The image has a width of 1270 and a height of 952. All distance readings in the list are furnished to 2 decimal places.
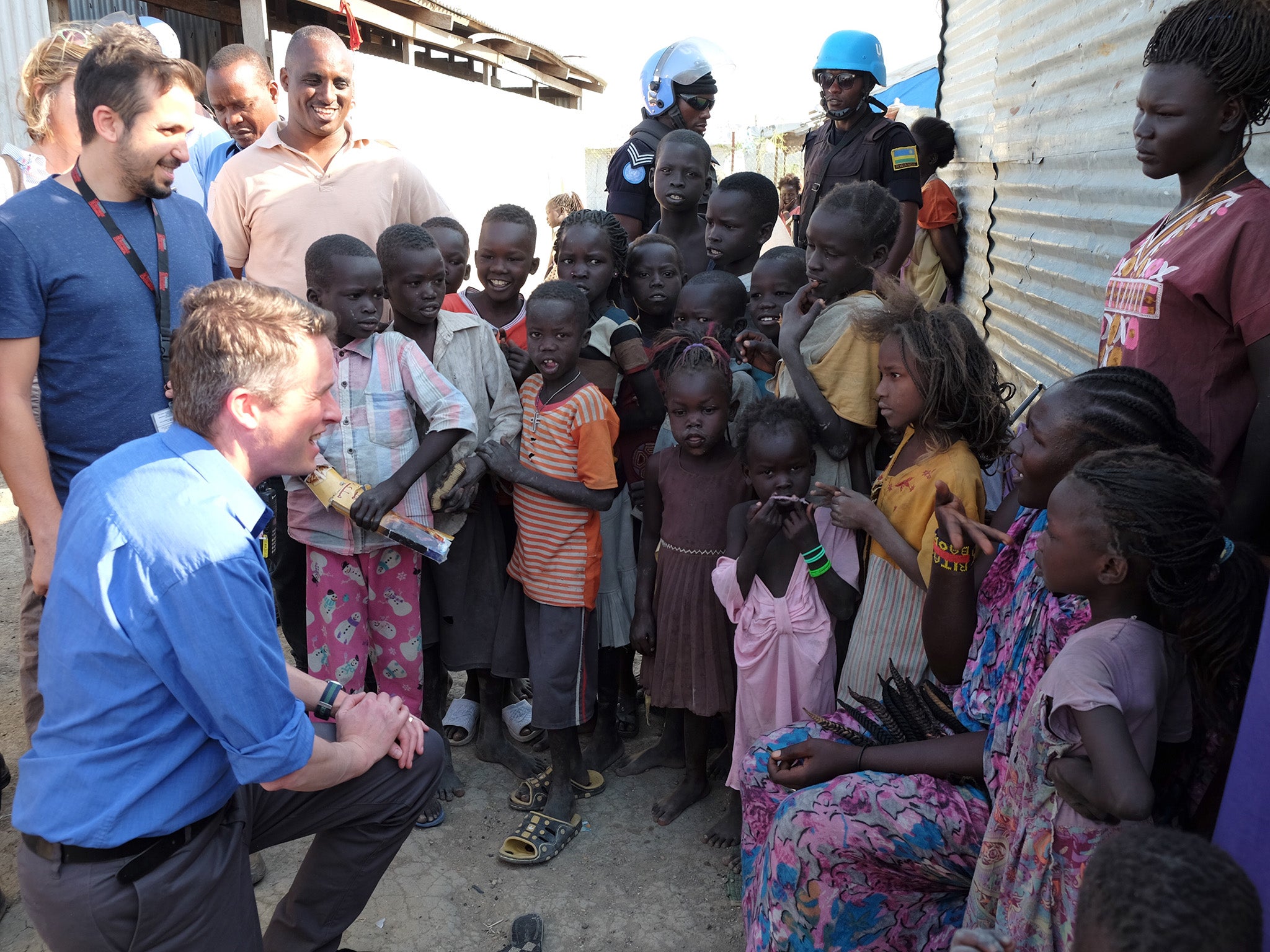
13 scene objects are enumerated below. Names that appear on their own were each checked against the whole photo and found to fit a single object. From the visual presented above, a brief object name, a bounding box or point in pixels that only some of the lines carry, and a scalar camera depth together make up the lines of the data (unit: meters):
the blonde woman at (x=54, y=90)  3.04
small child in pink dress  2.62
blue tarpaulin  11.25
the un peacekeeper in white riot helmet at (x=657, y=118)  4.50
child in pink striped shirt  2.89
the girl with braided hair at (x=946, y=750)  1.86
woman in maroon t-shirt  1.87
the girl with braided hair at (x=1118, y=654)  1.51
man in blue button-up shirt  1.68
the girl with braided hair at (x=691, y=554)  2.85
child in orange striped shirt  2.97
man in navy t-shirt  2.45
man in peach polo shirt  3.45
